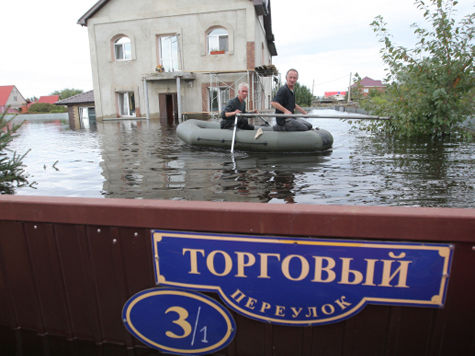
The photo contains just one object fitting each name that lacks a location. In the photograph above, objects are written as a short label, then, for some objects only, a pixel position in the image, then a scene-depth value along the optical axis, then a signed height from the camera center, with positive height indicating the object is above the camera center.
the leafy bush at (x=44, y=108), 43.69 -0.40
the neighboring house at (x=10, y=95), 58.12 +1.74
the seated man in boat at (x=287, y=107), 7.89 -0.08
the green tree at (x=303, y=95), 44.19 +1.08
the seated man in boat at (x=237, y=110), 8.32 -0.17
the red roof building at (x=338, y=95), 69.31 +2.43
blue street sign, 1.61 -0.83
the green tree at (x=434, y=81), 8.45 +0.57
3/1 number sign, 1.90 -1.23
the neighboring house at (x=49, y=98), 74.50 +1.50
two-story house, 19.67 +3.00
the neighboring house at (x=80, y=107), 28.29 -0.18
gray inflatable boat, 7.81 -0.83
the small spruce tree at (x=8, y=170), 4.21 -0.86
